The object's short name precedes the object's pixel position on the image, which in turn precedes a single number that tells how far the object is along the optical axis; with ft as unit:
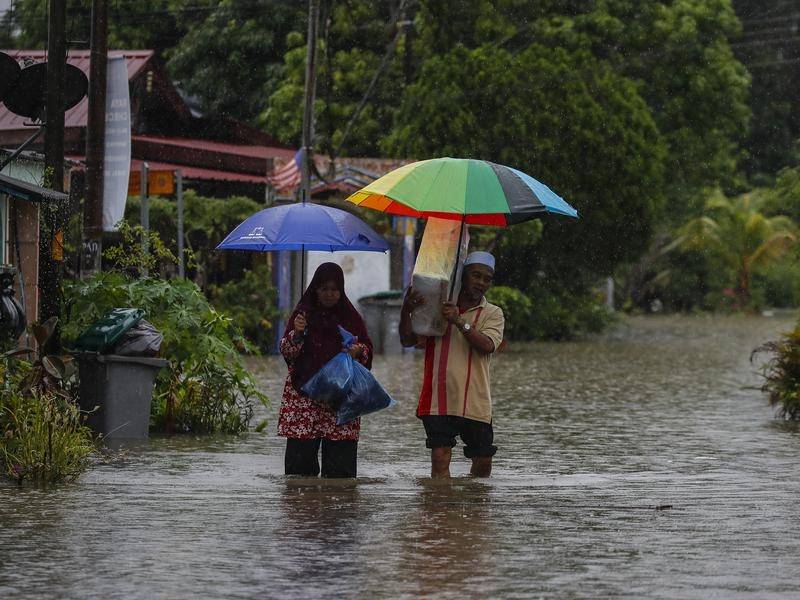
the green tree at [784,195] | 129.39
